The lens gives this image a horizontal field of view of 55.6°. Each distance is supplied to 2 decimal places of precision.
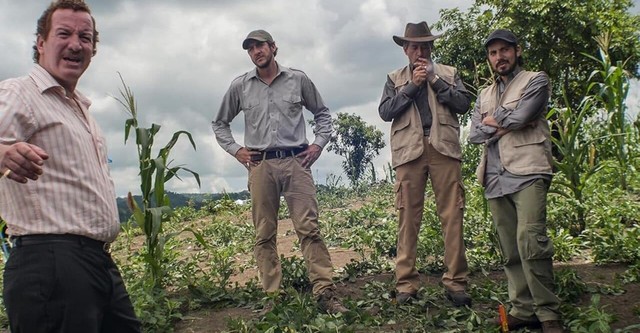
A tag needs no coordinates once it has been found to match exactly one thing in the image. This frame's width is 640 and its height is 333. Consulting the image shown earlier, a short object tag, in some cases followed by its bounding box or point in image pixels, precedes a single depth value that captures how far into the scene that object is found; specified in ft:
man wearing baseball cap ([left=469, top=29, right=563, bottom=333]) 11.97
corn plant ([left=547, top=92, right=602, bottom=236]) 17.98
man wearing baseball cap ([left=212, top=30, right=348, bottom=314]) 15.07
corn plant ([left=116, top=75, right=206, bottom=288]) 15.49
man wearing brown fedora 14.32
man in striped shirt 6.79
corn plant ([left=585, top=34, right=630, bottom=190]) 19.77
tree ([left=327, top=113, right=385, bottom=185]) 93.61
